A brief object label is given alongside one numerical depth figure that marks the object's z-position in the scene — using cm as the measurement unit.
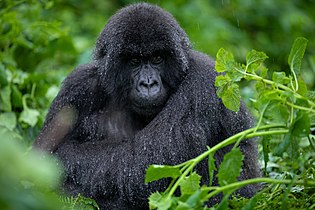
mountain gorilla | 702
